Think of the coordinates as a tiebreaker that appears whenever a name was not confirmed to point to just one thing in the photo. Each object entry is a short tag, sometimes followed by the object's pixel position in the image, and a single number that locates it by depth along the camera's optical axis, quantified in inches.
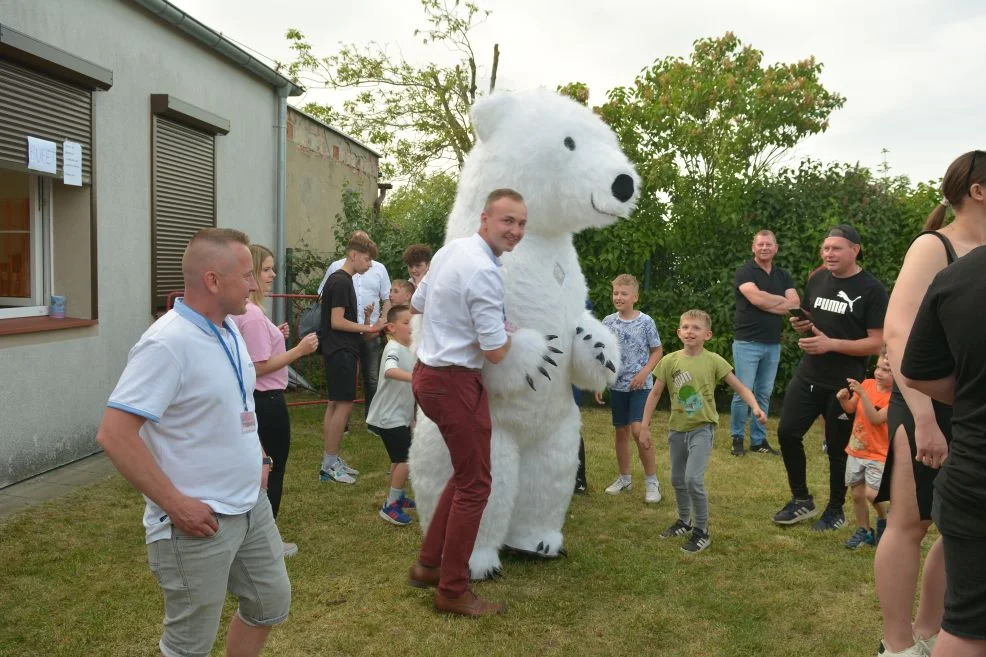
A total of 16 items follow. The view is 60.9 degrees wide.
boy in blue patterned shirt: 217.0
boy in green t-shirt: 177.5
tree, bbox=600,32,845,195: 355.6
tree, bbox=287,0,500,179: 808.9
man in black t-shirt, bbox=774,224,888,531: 184.5
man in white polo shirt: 86.0
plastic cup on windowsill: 251.8
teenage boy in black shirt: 229.5
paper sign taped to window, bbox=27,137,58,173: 227.5
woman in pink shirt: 150.6
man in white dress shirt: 141.9
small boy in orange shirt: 171.9
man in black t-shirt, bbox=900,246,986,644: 83.6
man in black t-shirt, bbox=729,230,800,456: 280.1
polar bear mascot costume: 163.5
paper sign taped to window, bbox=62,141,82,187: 241.6
